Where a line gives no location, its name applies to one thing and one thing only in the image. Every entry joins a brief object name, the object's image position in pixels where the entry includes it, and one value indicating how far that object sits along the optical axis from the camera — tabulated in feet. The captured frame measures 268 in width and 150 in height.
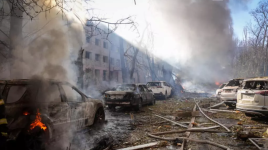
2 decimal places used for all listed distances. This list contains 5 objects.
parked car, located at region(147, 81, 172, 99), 53.93
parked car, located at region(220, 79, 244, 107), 34.35
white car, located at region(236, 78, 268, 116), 21.52
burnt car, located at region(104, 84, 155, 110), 31.34
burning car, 10.54
